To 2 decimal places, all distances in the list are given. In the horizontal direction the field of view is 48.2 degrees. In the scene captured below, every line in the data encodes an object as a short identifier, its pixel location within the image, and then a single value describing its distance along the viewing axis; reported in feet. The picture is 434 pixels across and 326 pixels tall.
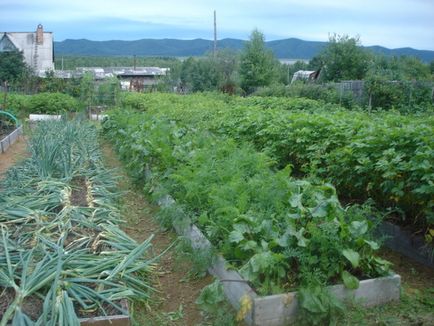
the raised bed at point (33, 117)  58.81
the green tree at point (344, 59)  100.32
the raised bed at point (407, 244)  13.82
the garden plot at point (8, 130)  35.62
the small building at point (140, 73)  164.39
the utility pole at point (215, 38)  118.27
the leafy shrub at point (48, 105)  67.82
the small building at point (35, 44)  147.54
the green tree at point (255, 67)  104.01
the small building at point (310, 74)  126.38
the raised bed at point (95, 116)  60.21
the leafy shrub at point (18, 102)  64.64
